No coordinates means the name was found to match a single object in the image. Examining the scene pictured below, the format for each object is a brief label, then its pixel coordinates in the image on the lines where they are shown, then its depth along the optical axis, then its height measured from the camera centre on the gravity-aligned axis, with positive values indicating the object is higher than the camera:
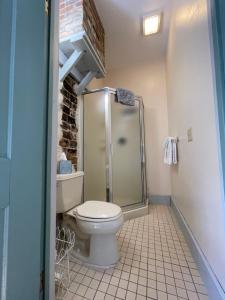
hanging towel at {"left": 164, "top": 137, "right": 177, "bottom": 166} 2.17 +0.12
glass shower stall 2.38 +0.12
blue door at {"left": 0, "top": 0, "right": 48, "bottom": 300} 0.50 +0.06
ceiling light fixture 2.24 +1.94
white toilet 1.29 -0.49
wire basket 1.08 -0.79
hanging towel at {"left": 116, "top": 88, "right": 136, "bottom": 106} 2.55 +1.01
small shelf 1.76 +1.25
